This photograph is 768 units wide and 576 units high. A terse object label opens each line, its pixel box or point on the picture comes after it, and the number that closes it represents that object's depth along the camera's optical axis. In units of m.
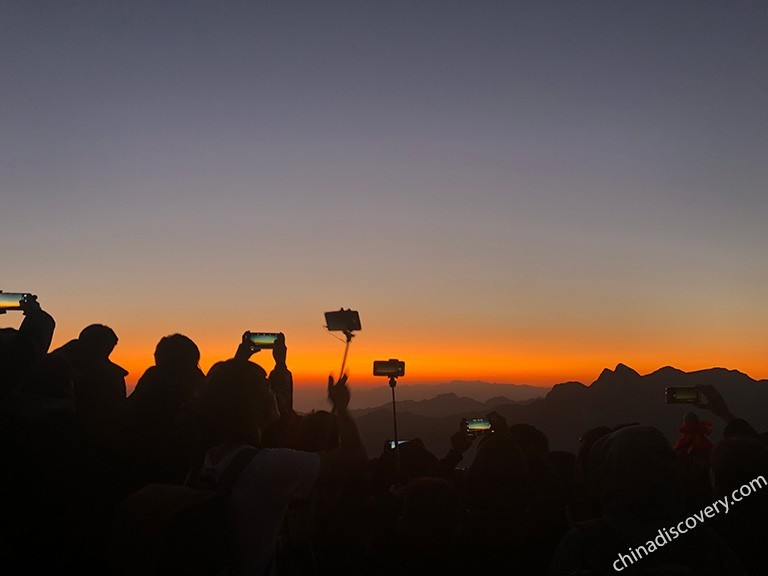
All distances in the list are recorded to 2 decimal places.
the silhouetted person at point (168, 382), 3.50
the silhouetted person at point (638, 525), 2.41
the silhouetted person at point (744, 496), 3.32
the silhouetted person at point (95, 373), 3.99
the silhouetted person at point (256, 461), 2.50
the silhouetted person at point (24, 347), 3.18
